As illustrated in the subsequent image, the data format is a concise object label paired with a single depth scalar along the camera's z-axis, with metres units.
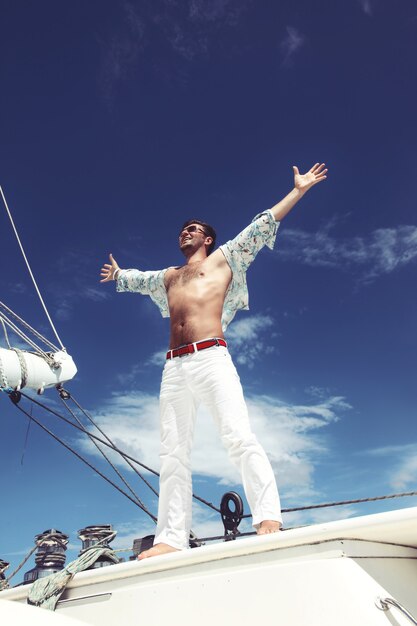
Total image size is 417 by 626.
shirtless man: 3.00
